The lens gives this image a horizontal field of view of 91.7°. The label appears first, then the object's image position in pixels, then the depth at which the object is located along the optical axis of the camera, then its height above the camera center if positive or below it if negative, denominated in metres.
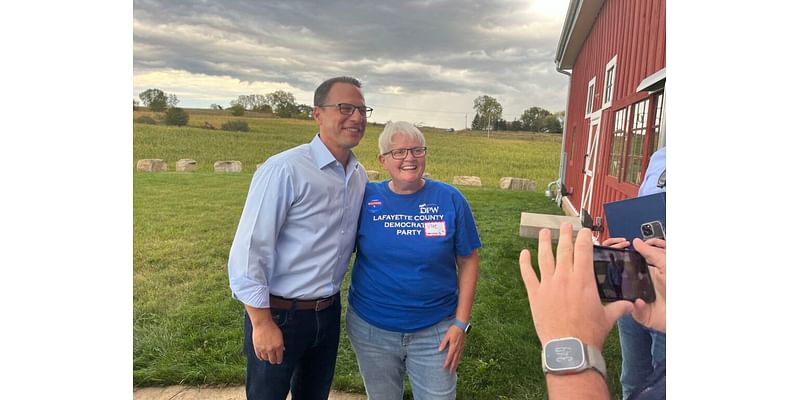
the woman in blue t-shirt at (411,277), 0.99 -0.31
